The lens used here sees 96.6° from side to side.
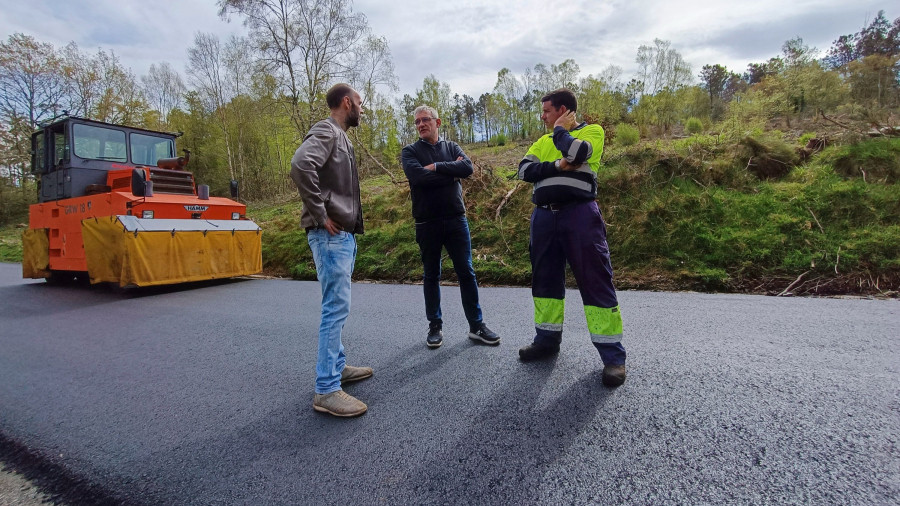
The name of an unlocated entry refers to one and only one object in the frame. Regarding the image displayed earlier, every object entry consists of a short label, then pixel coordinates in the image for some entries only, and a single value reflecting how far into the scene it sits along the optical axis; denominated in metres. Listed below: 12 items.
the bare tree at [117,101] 24.88
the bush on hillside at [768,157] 7.67
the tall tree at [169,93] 29.00
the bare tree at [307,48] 19.72
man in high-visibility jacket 2.58
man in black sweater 3.38
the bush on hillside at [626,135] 11.86
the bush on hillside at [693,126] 15.42
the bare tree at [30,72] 23.12
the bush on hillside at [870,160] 6.48
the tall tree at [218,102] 25.73
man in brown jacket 2.29
